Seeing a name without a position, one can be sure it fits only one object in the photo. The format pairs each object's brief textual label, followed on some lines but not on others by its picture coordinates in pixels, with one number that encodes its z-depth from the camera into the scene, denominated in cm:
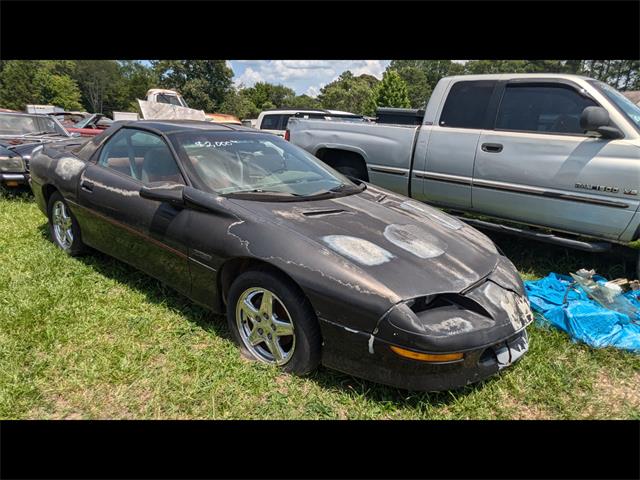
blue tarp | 287
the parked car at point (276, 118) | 1273
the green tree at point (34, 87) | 5506
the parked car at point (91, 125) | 1234
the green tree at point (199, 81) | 4934
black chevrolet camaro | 209
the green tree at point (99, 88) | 7425
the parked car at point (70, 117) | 1578
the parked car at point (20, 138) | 607
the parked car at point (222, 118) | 1972
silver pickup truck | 368
